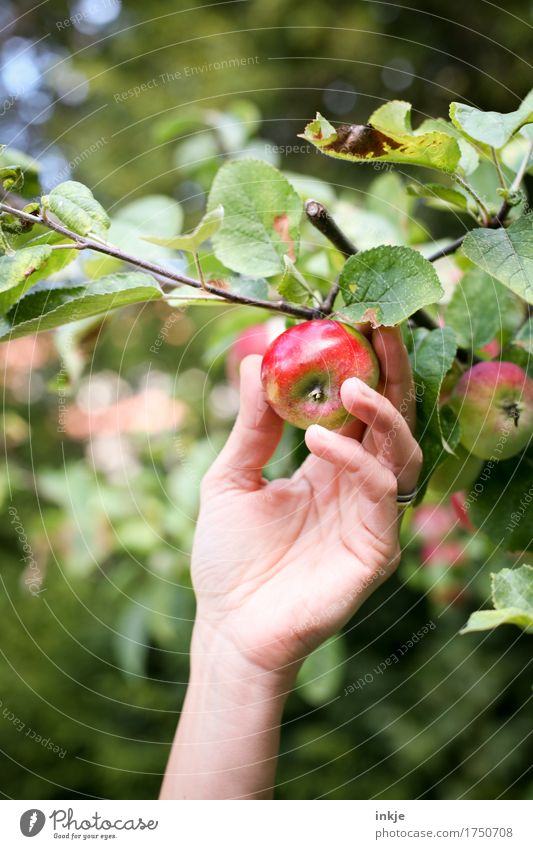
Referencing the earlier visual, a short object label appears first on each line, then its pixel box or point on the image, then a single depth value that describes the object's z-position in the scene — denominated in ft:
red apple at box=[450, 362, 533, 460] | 1.84
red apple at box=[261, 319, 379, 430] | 1.58
